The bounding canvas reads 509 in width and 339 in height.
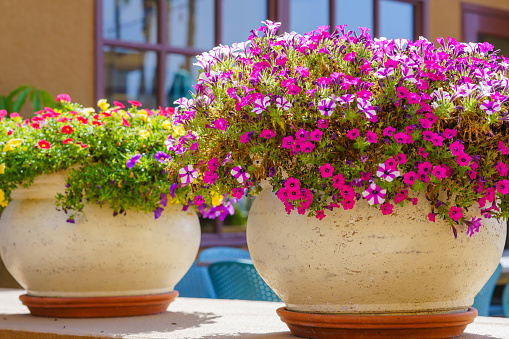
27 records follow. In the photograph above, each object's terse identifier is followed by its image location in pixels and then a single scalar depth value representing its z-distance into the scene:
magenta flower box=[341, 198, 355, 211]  2.04
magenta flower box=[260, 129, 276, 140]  2.07
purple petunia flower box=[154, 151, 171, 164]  2.36
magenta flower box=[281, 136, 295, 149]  2.05
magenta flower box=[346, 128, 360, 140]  2.02
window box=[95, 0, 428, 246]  6.22
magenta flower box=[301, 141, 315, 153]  2.04
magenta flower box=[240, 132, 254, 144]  2.08
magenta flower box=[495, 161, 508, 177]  2.05
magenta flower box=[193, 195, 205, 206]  2.30
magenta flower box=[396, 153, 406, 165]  2.01
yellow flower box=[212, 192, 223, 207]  2.41
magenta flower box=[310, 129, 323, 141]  2.03
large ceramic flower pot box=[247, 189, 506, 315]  2.08
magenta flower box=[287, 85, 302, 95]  2.06
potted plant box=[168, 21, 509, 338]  2.04
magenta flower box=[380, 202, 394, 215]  2.04
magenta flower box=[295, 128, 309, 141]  2.04
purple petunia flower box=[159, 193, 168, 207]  2.57
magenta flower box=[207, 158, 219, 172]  2.16
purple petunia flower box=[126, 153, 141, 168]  2.47
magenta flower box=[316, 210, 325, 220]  2.07
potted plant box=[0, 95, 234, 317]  2.56
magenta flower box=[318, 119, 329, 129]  2.04
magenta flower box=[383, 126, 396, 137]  2.02
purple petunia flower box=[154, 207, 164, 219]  2.59
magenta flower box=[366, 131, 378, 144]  2.01
